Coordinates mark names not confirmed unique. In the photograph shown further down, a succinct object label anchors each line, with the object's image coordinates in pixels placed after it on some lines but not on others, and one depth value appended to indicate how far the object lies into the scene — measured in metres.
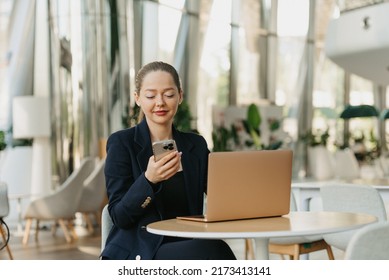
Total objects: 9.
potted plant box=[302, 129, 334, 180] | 19.17
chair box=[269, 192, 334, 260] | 5.40
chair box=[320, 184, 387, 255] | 4.77
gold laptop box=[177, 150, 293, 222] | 2.96
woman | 3.09
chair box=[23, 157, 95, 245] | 9.79
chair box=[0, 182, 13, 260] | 6.87
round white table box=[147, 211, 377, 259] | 2.66
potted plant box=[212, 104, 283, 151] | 15.32
